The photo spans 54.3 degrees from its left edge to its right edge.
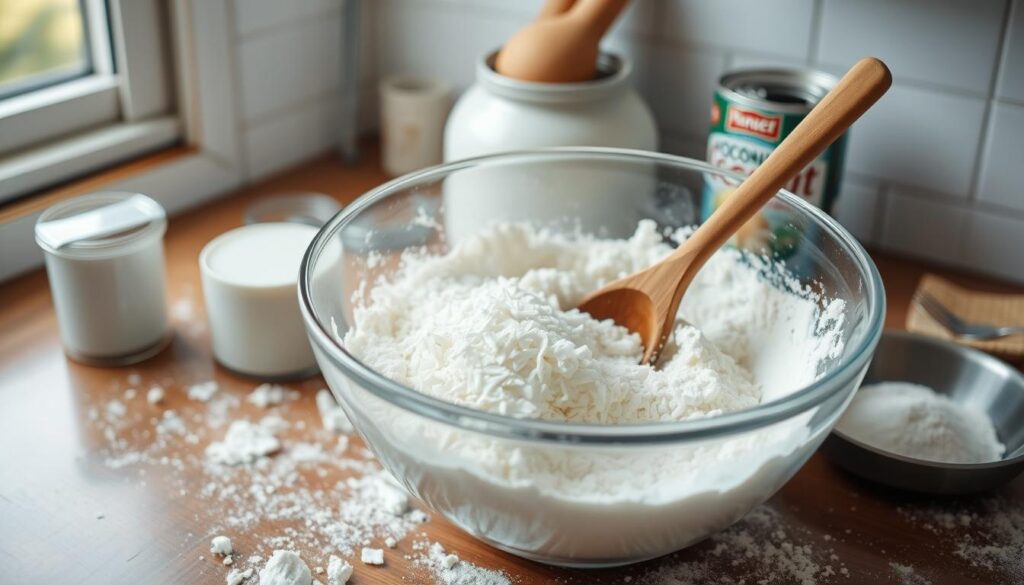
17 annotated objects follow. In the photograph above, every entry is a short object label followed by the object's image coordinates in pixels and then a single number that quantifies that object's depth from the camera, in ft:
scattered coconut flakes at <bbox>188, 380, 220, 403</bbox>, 2.91
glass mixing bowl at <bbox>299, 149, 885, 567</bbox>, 1.84
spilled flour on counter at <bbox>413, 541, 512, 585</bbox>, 2.27
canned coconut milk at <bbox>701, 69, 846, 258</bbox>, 2.97
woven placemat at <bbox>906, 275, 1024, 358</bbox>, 3.15
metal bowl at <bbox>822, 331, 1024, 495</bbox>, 2.42
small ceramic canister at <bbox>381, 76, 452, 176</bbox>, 4.11
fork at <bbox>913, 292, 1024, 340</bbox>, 3.06
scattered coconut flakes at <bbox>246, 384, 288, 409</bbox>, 2.89
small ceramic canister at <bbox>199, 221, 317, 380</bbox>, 2.86
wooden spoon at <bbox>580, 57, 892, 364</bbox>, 2.34
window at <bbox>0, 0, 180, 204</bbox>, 3.32
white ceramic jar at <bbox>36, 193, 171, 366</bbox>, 2.85
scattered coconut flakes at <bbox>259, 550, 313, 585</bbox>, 2.21
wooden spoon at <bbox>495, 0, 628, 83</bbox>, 3.23
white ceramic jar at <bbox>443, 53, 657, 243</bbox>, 2.96
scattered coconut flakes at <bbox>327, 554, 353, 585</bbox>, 2.25
